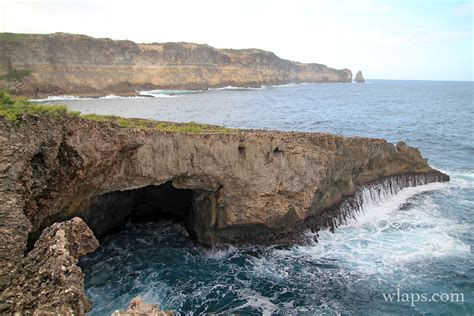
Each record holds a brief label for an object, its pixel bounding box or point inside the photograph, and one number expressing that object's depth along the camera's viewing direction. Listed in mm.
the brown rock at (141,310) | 7159
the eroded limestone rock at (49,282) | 6636
